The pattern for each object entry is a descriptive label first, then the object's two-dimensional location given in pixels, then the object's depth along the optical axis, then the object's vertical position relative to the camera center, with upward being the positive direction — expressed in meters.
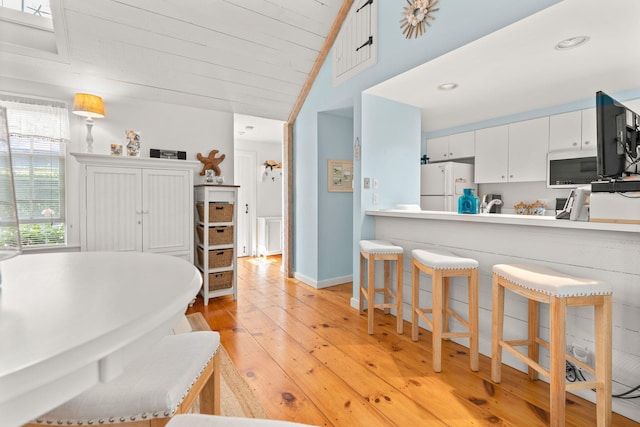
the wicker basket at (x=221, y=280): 3.23 -0.74
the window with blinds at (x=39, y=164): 2.67 +0.41
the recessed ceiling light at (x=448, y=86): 2.78 +1.13
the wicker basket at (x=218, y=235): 3.21 -0.26
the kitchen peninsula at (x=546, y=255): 1.50 -0.27
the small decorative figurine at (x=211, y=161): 3.54 +0.56
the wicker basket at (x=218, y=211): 3.20 -0.01
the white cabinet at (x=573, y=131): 3.28 +0.87
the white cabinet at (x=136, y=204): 2.67 +0.05
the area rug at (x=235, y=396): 1.54 -1.01
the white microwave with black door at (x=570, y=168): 3.23 +0.45
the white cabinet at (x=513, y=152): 3.67 +0.74
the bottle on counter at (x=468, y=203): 2.23 +0.05
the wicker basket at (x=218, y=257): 3.21 -0.50
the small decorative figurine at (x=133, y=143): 3.08 +0.67
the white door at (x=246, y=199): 5.69 +0.20
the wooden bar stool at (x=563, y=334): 1.35 -0.55
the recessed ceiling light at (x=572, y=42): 2.02 +1.12
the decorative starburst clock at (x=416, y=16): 2.33 +1.52
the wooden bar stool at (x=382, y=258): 2.48 -0.44
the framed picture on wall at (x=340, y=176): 3.85 +0.44
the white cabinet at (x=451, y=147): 4.42 +0.95
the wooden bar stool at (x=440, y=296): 1.92 -0.54
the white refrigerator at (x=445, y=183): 4.37 +0.38
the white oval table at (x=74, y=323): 0.34 -0.17
